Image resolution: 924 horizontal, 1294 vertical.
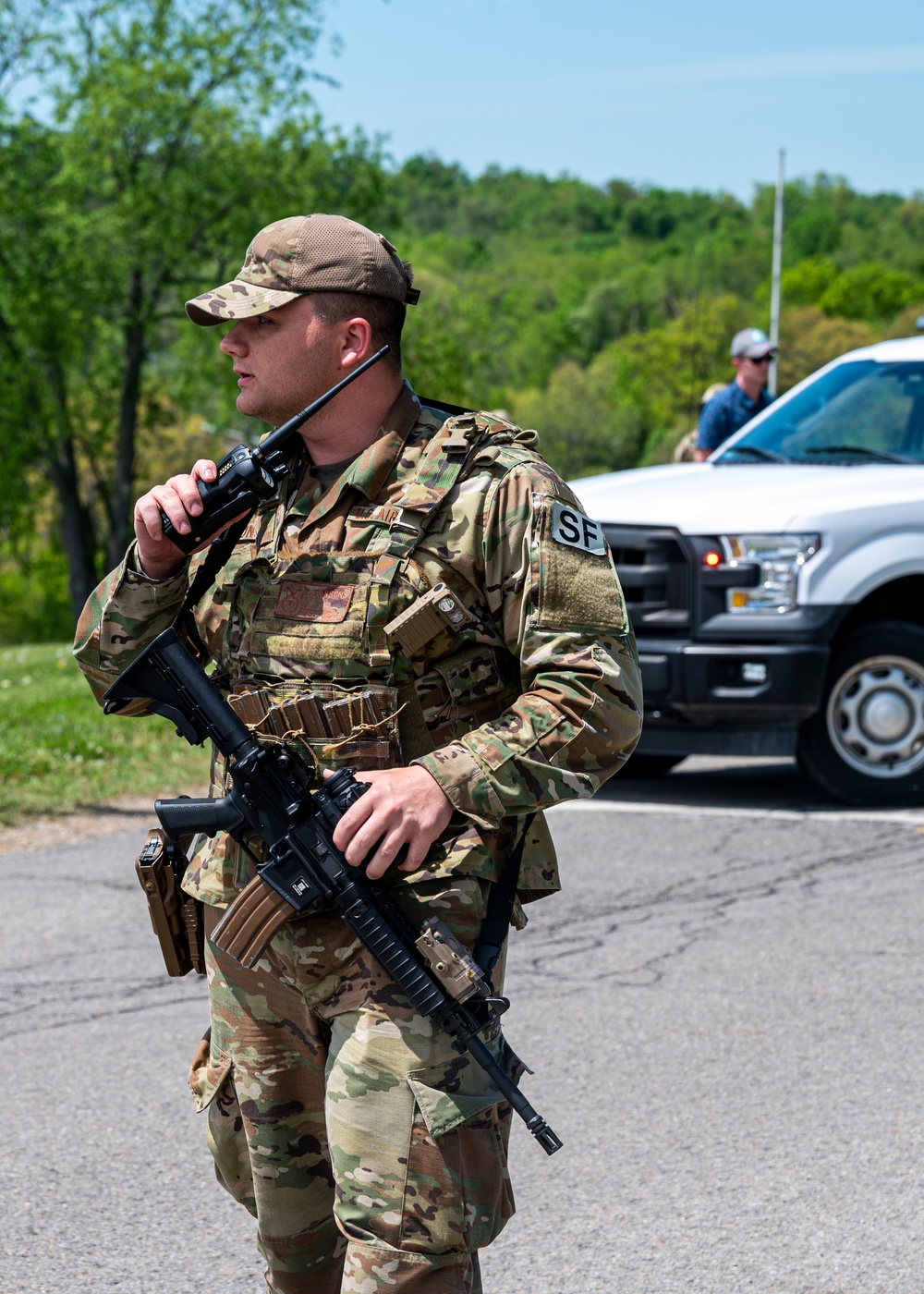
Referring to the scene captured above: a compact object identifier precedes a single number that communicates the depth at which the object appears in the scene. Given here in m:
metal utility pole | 61.39
